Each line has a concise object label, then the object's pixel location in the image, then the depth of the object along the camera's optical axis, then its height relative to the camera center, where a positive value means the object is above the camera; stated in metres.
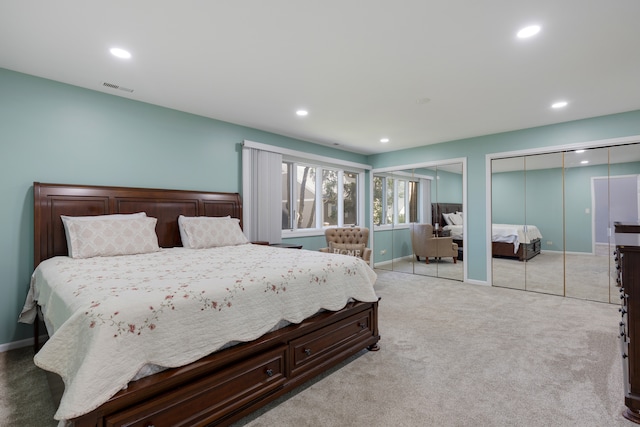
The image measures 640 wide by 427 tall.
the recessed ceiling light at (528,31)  2.14 +1.34
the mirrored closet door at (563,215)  3.95 +0.00
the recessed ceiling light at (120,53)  2.44 +1.35
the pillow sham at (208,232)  3.42 -0.20
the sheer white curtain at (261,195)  4.39 +0.31
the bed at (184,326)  1.29 -0.61
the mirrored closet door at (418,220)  5.41 -0.11
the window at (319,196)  5.32 +0.38
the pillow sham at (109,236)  2.69 -0.19
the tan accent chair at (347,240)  4.93 -0.43
